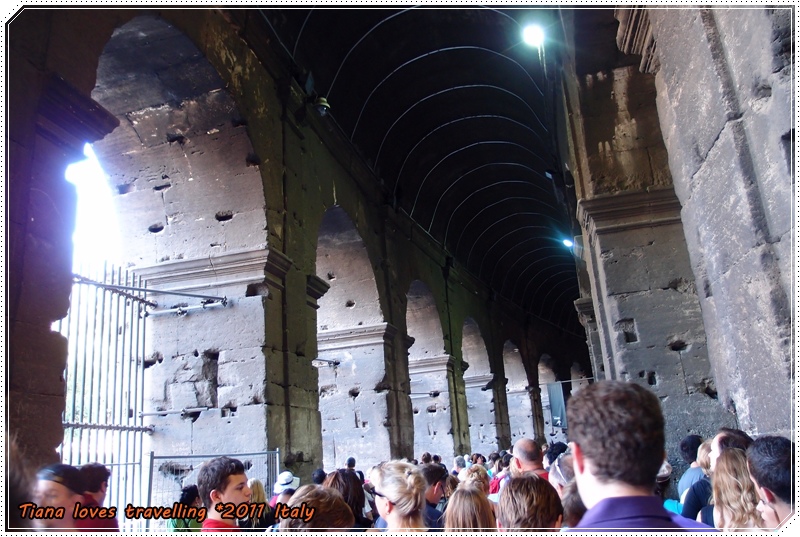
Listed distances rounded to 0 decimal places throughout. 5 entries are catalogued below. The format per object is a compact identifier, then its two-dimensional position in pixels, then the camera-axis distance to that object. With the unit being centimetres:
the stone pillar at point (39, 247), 370
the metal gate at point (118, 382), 620
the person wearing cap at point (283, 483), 521
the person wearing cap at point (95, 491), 262
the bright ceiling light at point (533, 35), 945
